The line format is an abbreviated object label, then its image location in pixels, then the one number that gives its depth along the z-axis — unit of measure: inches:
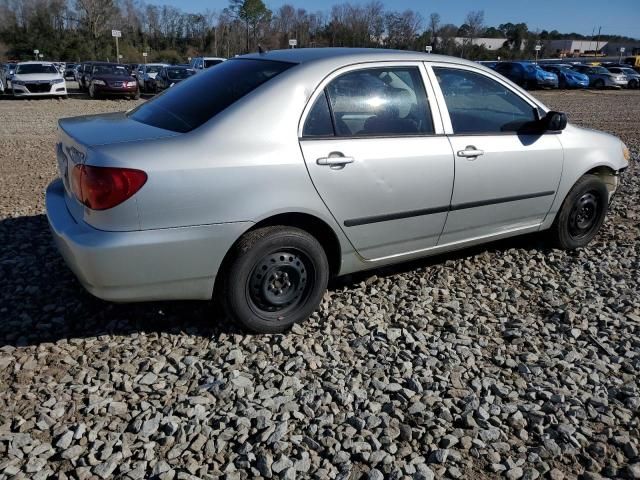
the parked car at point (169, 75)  968.3
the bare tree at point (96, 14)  2598.4
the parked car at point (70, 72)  1669.3
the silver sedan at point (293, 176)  114.9
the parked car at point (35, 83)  803.4
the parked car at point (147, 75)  1077.8
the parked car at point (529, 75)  1222.9
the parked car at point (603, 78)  1370.6
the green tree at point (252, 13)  3073.3
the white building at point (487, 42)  3366.6
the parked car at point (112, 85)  863.1
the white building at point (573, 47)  4246.1
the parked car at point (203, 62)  1051.9
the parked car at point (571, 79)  1337.4
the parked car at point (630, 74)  1411.2
